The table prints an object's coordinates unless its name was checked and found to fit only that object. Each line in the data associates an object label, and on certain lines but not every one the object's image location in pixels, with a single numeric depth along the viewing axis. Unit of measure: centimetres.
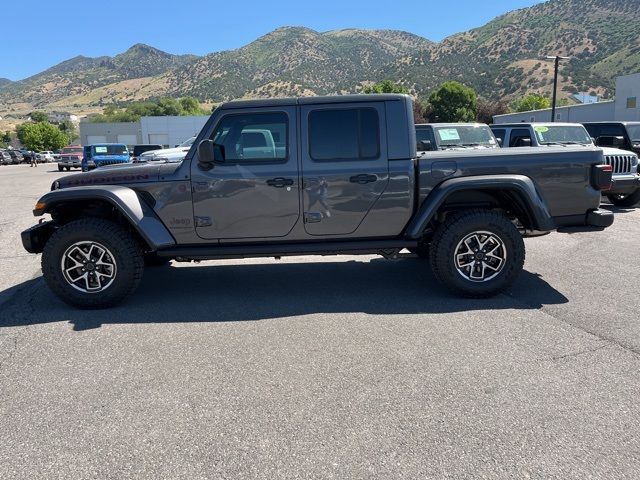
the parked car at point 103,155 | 2862
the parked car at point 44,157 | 6488
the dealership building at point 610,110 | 3650
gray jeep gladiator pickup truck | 514
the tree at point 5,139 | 10819
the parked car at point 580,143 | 1047
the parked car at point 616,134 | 1249
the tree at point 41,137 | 8712
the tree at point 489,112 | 6262
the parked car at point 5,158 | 5701
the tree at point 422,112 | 5978
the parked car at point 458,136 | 1091
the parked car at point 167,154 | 1497
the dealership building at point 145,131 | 7325
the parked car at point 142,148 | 3041
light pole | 3190
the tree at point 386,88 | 6058
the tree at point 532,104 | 6800
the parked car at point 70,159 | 3700
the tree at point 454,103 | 6106
